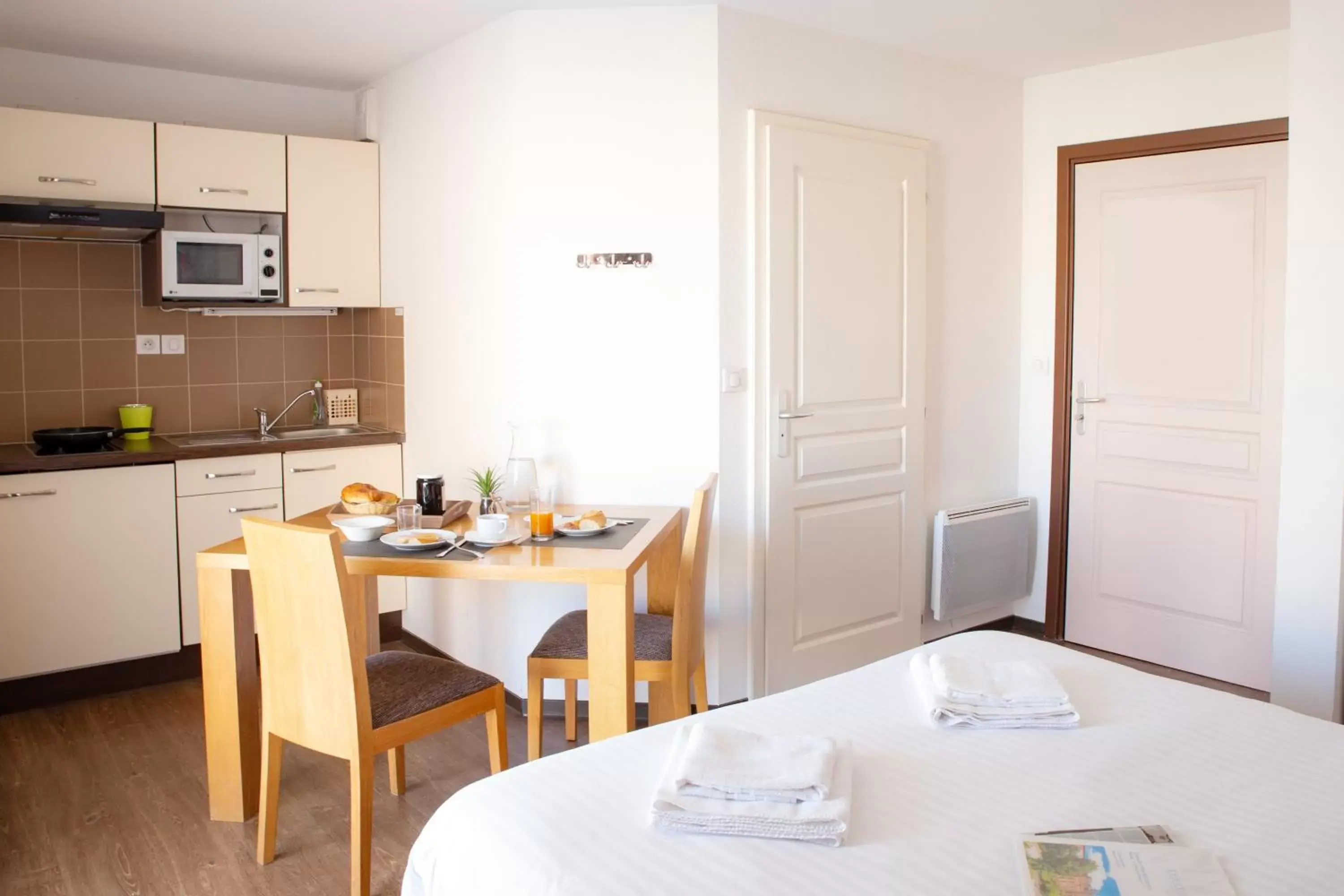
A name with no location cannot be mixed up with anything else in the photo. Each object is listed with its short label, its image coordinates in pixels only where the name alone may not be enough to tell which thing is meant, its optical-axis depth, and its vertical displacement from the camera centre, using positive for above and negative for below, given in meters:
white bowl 3.00 -0.43
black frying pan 3.93 -0.24
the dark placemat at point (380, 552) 2.83 -0.47
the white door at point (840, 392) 3.74 -0.07
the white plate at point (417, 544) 2.88 -0.46
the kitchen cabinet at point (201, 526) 4.05 -0.58
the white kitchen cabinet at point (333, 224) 4.41 +0.63
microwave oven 4.17 +0.43
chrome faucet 4.86 -0.14
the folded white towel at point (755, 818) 1.56 -0.65
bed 1.50 -0.68
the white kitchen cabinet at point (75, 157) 3.82 +0.79
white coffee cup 3.00 -0.43
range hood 3.74 +0.55
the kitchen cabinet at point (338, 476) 4.30 -0.42
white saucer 2.97 -0.46
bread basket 3.29 -0.41
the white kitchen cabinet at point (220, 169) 4.11 +0.80
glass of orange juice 3.08 -0.40
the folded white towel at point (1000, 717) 1.97 -0.63
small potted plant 3.27 -0.38
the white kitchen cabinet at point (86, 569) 3.74 -0.70
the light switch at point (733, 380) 3.62 -0.02
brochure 1.42 -0.68
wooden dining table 2.73 -0.67
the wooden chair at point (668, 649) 3.04 -0.79
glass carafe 3.52 -0.36
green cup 4.34 -0.17
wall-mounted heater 4.34 -0.76
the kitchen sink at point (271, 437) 4.34 -0.26
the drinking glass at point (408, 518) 3.15 -0.42
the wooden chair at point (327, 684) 2.49 -0.77
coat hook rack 3.62 +0.38
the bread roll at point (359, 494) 3.29 -0.37
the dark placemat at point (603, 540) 3.00 -0.47
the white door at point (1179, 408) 3.98 -0.14
